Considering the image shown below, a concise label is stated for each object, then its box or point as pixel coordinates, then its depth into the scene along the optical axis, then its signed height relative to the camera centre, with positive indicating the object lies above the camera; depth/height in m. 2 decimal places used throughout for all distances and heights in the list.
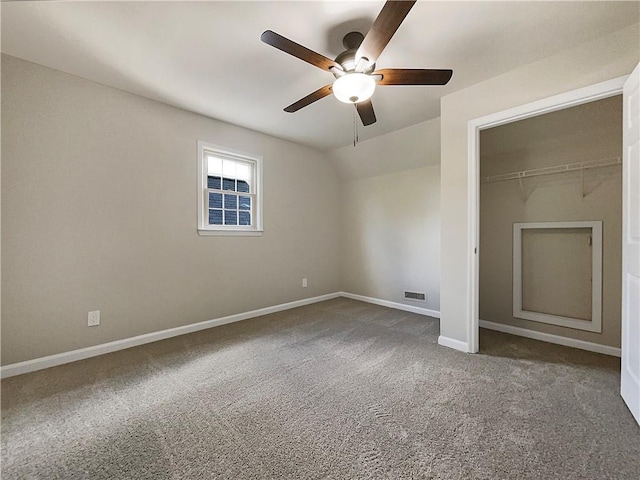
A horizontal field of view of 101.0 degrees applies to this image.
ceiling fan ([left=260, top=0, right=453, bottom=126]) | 1.50 +1.13
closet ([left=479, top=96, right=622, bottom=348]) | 2.53 +0.17
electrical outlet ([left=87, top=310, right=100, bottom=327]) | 2.48 -0.78
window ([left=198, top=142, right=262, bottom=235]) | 3.31 +0.62
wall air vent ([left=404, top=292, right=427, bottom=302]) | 3.88 -0.86
